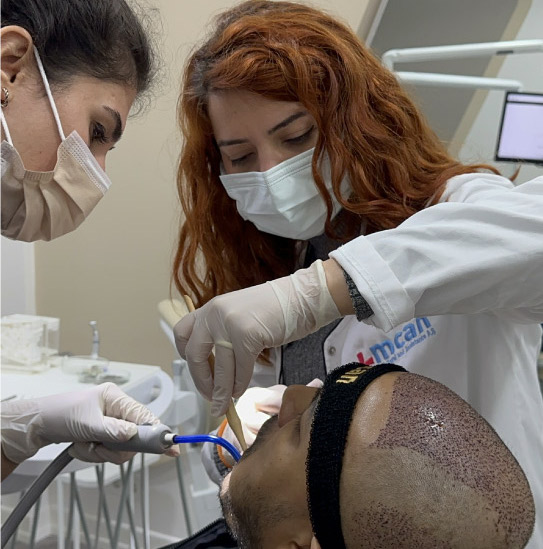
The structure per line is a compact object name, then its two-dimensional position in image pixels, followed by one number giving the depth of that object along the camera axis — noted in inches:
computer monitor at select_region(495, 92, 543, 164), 88.1
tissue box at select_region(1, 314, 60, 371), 77.8
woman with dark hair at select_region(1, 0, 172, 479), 36.5
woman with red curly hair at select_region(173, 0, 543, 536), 38.4
